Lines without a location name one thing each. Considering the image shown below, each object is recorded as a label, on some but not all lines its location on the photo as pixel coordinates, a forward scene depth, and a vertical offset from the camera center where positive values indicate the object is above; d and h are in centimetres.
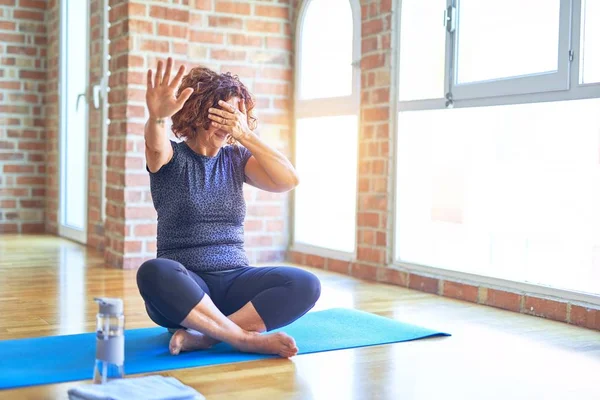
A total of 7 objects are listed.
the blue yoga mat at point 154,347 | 241 -61
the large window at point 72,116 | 643 +36
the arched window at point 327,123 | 485 +26
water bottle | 194 -41
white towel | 203 -57
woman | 264 -22
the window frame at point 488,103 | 334 +31
